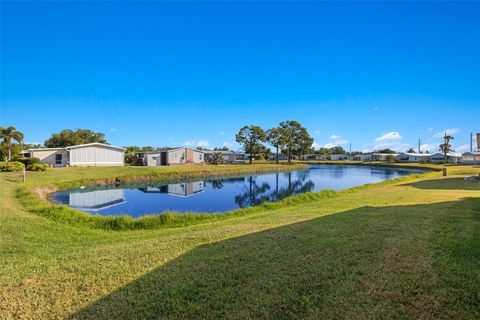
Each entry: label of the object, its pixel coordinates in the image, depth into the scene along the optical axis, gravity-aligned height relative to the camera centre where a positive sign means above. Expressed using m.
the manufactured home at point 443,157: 64.82 -0.32
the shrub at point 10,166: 25.19 -0.32
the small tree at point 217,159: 55.49 +0.16
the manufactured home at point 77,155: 36.09 +0.90
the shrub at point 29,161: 28.67 +0.14
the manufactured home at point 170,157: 46.25 +0.63
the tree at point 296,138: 69.19 +5.04
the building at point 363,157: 97.25 +0.28
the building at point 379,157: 92.97 +0.24
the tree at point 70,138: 54.00 +4.68
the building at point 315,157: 103.74 +0.60
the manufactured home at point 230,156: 63.91 +0.90
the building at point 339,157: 103.41 +0.45
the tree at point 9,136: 34.00 +3.23
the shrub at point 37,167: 27.27 -0.45
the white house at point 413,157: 76.96 +0.01
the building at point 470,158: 54.92 -0.34
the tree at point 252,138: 65.50 +4.91
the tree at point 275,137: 66.94 +5.19
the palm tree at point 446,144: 63.61 +2.87
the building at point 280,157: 92.47 +0.64
